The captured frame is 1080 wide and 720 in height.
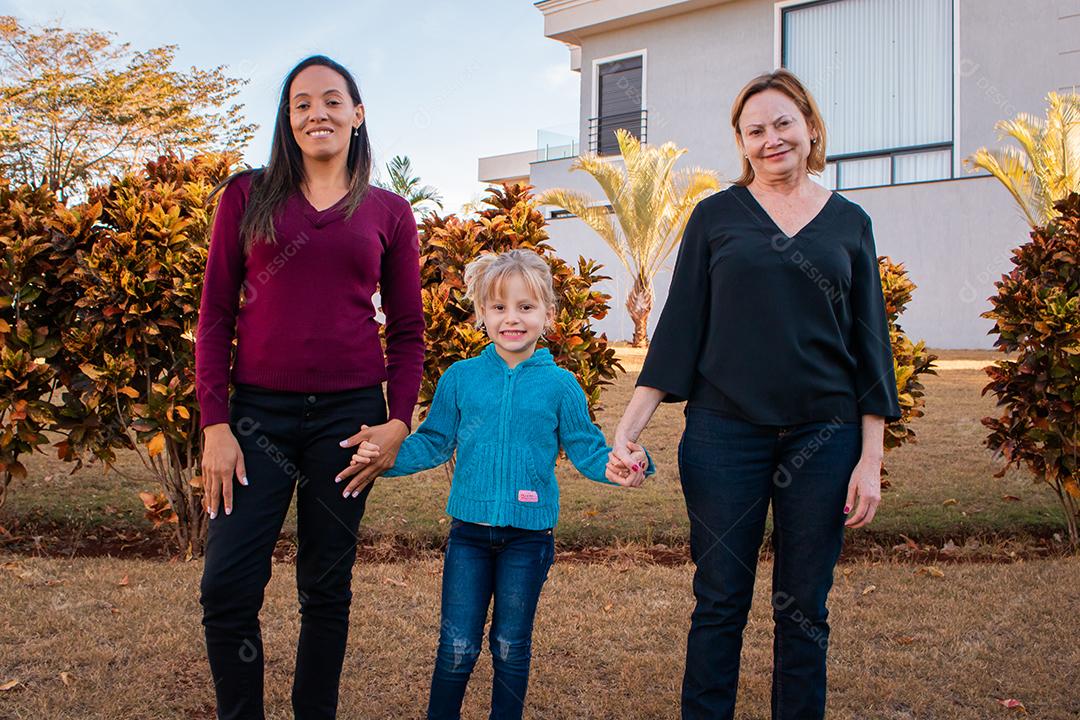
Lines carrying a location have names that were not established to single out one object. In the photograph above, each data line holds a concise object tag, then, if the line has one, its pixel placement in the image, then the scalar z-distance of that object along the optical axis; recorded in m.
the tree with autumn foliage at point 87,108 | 23.22
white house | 18.44
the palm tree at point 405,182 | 33.59
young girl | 2.72
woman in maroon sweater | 2.52
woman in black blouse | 2.50
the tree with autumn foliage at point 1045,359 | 5.26
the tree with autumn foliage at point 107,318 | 4.80
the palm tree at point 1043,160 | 15.55
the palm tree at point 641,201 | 18.47
